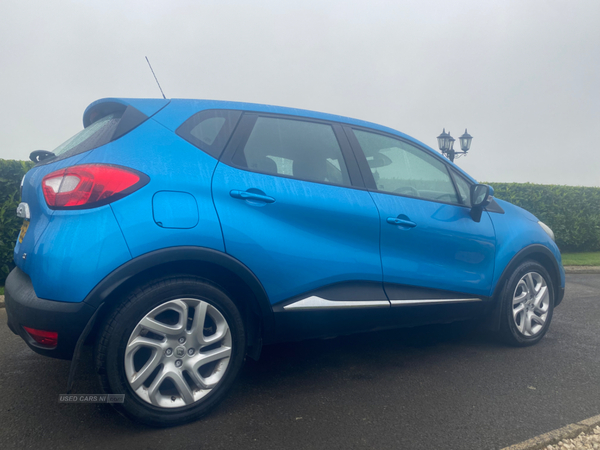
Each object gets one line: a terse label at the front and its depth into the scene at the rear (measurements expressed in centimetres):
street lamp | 1323
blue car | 205
